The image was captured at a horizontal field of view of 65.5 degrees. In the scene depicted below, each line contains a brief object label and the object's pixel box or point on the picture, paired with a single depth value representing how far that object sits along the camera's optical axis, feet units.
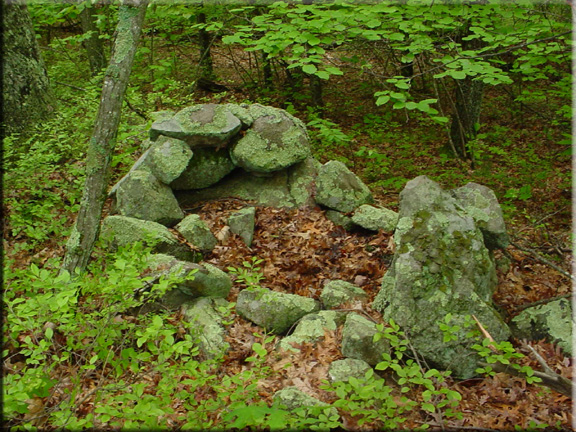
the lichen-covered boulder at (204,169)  24.67
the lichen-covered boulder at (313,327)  15.75
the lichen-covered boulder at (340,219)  23.60
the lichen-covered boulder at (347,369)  13.79
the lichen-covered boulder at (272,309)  16.90
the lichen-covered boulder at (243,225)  22.56
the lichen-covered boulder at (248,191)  25.29
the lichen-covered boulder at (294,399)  12.26
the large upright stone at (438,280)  14.89
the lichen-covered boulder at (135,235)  19.61
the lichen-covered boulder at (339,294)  17.49
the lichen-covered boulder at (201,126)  23.84
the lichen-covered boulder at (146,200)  22.31
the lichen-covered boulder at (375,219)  22.63
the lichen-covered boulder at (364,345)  14.44
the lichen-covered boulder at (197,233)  21.40
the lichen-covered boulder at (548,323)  15.64
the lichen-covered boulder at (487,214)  17.93
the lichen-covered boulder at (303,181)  25.13
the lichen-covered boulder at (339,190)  24.34
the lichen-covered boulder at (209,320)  15.72
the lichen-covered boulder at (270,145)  24.58
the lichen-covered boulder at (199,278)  17.30
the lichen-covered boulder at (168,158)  23.32
